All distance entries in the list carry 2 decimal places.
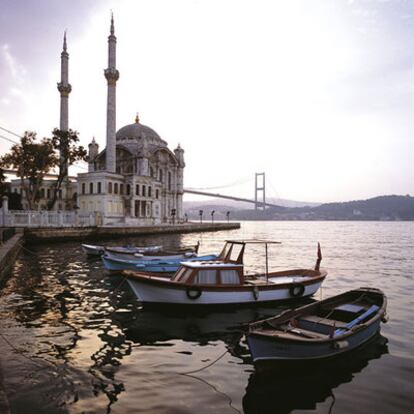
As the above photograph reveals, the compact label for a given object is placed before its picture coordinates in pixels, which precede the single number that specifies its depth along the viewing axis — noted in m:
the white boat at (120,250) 23.42
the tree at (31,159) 43.25
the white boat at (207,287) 12.82
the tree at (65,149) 47.06
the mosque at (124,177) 56.97
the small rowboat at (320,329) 7.83
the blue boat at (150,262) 19.55
